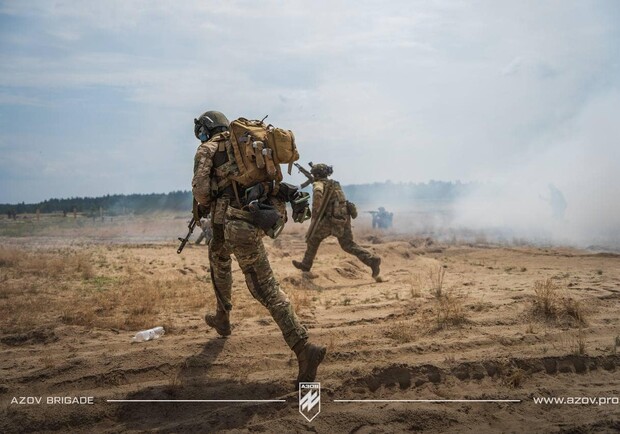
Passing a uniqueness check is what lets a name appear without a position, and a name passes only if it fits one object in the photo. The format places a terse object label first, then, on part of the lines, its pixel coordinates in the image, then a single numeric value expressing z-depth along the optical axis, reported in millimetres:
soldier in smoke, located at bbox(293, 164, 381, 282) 10008
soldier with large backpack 4358
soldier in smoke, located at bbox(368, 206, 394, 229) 26312
